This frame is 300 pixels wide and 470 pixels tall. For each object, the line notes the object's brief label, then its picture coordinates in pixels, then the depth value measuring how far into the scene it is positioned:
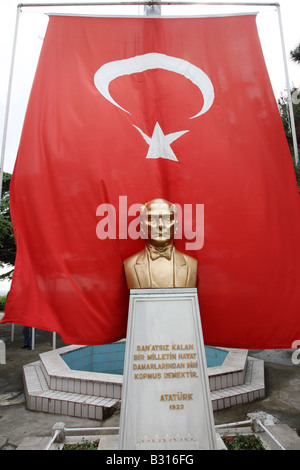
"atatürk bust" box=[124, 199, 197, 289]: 3.68
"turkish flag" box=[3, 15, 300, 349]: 3.77
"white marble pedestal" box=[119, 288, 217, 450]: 3.00
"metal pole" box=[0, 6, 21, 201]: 4.11
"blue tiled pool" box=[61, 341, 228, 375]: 7.47
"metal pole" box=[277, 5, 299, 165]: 4.54
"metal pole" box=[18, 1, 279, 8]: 4.23
